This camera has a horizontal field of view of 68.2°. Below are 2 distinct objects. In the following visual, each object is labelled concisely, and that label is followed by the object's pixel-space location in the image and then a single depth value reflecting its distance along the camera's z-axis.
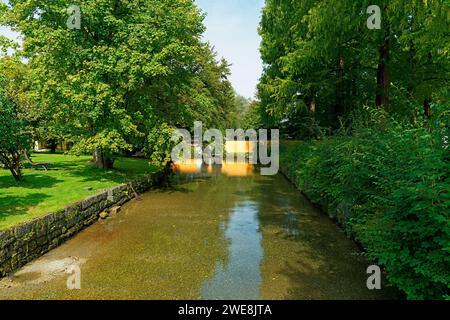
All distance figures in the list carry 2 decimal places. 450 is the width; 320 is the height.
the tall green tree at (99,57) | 14.50
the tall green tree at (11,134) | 11.79
